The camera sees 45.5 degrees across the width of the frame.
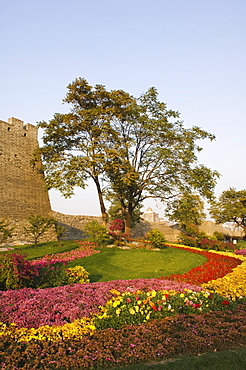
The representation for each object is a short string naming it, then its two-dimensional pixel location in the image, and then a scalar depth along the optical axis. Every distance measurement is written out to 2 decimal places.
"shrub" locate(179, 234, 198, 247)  19.41
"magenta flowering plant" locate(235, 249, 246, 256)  16.48
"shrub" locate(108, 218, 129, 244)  15.96
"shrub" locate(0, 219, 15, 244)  13.24
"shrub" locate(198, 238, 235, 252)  18.12
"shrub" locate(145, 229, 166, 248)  15.80
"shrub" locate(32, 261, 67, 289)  7.02
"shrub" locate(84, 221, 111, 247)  15.02
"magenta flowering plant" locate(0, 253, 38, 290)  6.26
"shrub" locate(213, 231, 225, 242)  23.97
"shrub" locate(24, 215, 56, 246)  15.27
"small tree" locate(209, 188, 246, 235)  32.03
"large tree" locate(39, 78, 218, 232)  17.86
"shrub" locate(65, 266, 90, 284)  7.67
